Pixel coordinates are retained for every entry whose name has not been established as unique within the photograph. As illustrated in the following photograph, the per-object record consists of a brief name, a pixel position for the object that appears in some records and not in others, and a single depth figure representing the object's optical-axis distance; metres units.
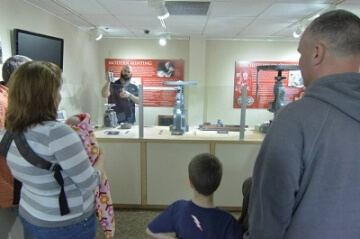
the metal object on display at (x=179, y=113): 2.82
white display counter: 2.71
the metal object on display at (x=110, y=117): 3.04
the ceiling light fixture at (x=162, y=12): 2.70
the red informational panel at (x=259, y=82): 2.86
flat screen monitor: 2.60
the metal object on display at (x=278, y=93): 2.69
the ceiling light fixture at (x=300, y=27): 3.63
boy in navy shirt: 1.16
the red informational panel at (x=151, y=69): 5.25
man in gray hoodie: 0.66
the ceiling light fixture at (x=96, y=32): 4.27
